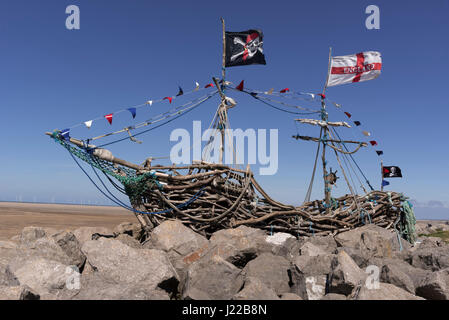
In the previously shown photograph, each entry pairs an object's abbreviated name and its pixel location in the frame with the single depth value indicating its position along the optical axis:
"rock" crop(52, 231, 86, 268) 7.82
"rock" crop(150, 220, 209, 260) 9.13
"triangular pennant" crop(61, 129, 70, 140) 11.16
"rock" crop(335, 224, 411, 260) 10.05
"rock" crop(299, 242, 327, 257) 8.59
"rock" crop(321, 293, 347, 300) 5.32
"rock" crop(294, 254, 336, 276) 6.52
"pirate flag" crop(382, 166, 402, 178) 18.62
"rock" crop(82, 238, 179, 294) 6.14
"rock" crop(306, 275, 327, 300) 6.02
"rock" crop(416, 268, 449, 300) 5.78
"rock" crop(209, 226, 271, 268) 7.57
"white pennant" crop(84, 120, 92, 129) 10.96
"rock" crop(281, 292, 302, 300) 5.33
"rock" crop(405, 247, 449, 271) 8.21
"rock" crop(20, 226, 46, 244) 10.64
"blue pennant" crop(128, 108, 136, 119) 11.51
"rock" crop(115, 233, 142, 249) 10.30
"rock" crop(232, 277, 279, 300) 5.10
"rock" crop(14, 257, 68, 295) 5.80
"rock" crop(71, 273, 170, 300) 5.08
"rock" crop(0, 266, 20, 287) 5.83
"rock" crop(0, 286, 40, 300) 4.45
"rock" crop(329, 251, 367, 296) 5.57
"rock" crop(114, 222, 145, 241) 13.70
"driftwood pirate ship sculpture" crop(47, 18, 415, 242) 11.72
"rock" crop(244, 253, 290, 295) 6.49
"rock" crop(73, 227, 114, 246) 12.04
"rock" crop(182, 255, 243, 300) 5.68
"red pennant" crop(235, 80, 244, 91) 14.78
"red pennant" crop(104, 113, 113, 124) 11.16
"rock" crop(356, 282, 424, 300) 4.87
